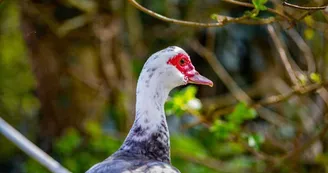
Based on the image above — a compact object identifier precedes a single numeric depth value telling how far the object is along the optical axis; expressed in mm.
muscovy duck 6293
